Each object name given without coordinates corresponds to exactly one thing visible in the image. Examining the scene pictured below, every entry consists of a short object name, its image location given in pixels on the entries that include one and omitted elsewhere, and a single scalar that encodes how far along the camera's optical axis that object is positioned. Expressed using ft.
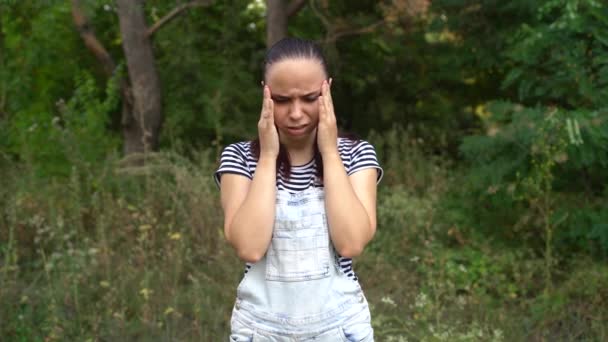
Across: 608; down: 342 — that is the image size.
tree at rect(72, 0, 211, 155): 24.82
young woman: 6.96
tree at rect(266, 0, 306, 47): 23.97
